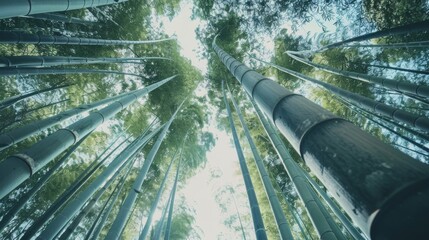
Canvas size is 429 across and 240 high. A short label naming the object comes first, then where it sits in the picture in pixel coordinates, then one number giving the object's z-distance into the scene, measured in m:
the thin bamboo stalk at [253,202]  2.20
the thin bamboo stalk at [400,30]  2.21
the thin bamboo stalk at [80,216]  3.49
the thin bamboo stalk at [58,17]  3.95
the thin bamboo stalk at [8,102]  4.12
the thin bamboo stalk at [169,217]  3.64
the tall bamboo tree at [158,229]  3.91
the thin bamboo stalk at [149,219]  3.57
